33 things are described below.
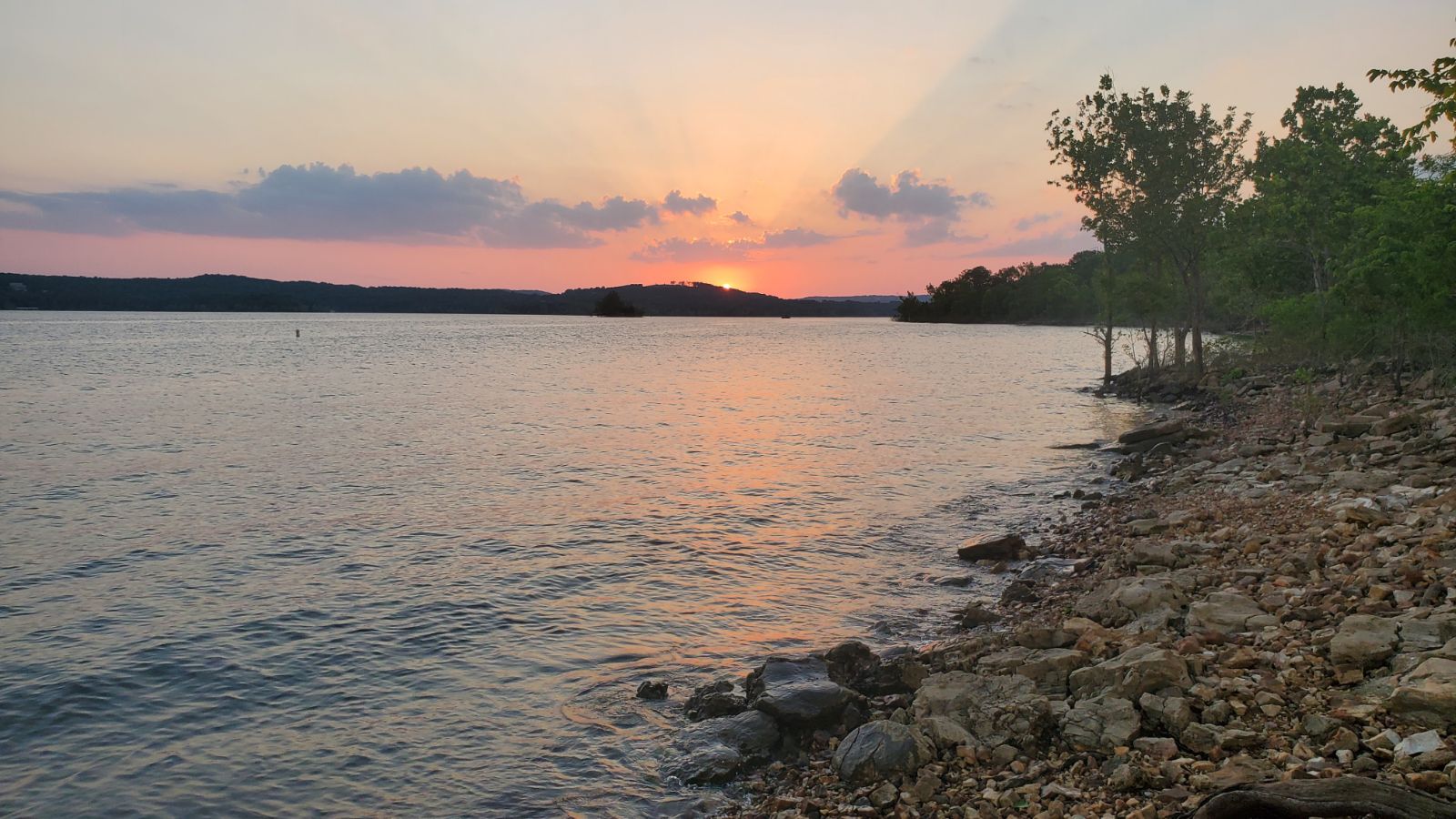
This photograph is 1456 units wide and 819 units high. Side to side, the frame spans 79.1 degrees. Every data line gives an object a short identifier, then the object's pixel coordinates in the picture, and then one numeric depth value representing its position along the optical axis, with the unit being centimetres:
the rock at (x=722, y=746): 1030
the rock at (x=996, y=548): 1958
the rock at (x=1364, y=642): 874
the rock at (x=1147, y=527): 1912
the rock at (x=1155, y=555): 1595
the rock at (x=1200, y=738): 809
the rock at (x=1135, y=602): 1293
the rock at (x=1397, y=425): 2186
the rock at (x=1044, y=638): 1235
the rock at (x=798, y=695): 1105
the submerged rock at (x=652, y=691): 1255
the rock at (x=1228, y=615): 1102
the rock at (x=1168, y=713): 855
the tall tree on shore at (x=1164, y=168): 4962
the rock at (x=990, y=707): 946
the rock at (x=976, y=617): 1514
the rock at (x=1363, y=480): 1722
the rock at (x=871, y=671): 1227
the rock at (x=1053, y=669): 1066
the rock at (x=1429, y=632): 871
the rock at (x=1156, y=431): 3322
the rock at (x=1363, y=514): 1452
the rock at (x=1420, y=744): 681
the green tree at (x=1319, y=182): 3469
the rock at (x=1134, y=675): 938
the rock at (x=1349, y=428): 2333
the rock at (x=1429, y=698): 713
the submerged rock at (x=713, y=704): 1178
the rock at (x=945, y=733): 964
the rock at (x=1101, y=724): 870
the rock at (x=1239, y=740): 787
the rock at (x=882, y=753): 932
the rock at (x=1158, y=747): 813
